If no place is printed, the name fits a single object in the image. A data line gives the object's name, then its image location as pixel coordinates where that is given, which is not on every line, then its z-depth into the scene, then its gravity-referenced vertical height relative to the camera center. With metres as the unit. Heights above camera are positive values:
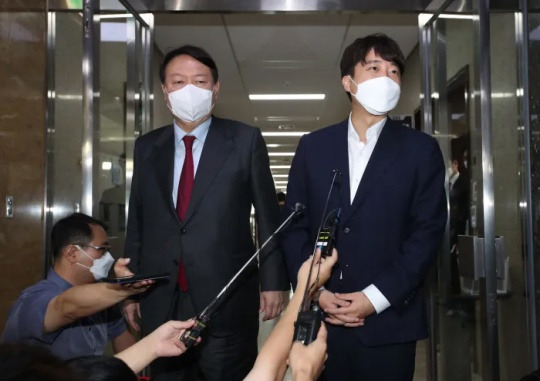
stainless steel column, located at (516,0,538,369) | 3.15 +0.14
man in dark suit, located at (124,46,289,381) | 2.41 -0.05
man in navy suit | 2.06 -0.04
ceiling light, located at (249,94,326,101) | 9.12 +1.40
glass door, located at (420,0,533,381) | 3.21 +0.03
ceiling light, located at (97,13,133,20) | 3.78 +1.07
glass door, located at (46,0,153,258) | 3.43 +0.53
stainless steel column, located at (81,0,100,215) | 3.41 +0.46
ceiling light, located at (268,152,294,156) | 16.50 +1.23
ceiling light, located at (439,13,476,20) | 3.53 +0.98
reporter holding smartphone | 1.98 -0.26
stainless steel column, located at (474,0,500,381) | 3.16 +0.02
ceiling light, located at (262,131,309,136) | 12.59 +1.30
